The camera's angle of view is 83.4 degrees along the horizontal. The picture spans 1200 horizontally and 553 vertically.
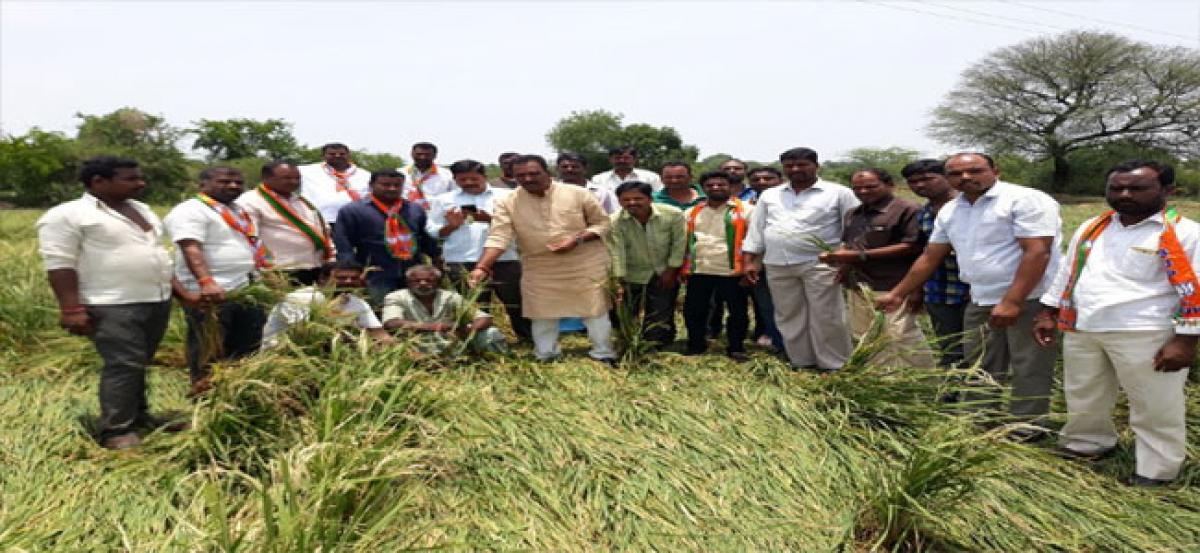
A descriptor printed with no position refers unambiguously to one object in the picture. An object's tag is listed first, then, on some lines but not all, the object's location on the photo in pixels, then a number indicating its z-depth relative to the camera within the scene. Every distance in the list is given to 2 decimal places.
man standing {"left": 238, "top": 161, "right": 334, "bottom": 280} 4.07
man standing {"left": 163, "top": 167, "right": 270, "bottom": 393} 3.49
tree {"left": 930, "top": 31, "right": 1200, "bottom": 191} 30.06
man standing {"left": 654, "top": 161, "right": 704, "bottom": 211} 5.04
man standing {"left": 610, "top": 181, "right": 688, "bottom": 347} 4.59
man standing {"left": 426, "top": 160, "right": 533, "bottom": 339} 5.01
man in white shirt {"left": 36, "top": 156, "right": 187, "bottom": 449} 3.00
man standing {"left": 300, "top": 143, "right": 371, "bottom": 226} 5.46
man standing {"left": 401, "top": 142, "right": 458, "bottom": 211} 5.66
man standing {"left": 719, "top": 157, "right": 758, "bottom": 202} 5.25
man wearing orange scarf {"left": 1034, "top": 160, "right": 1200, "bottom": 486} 2.78
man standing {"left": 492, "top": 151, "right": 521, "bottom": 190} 5.95
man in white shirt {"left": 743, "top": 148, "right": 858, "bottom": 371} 4.33
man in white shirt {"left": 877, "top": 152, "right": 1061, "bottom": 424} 3.24
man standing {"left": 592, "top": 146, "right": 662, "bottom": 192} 6.08
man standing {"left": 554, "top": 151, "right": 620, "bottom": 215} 5.73
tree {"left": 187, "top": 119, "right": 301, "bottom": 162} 40.38
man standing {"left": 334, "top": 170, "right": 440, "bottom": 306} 4.39
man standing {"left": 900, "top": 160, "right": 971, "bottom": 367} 3.88
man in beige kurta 4.45
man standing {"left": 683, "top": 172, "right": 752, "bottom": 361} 4.76
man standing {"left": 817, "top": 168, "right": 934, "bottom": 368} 4.05
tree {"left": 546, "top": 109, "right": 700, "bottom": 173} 46.34
